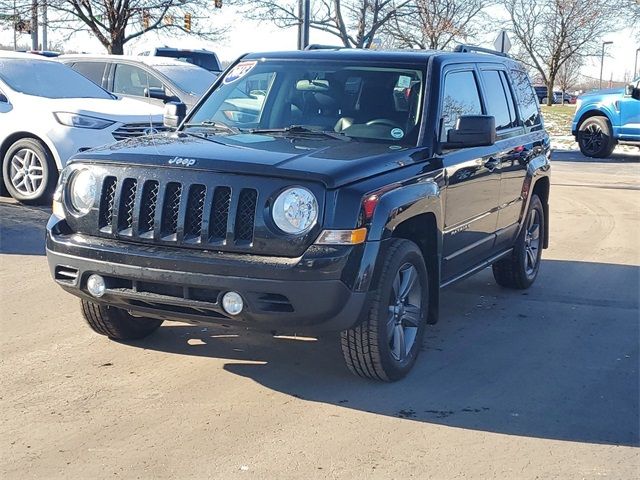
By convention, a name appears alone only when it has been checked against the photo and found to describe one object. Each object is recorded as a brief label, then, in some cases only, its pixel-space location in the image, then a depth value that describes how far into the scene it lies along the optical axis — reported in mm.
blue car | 20609
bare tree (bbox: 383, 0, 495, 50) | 34188
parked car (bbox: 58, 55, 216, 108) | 14422
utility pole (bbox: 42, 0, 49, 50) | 25125
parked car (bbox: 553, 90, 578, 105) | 54381
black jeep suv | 4664
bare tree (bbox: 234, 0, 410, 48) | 32844
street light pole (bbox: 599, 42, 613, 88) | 49562
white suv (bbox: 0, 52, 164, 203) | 10312
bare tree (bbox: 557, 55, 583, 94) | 53756
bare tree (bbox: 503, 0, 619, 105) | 45562
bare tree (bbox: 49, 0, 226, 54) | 24656
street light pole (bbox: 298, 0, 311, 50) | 22547
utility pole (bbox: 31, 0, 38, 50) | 25125
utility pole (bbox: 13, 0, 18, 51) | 25422
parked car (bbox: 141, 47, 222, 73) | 21047
